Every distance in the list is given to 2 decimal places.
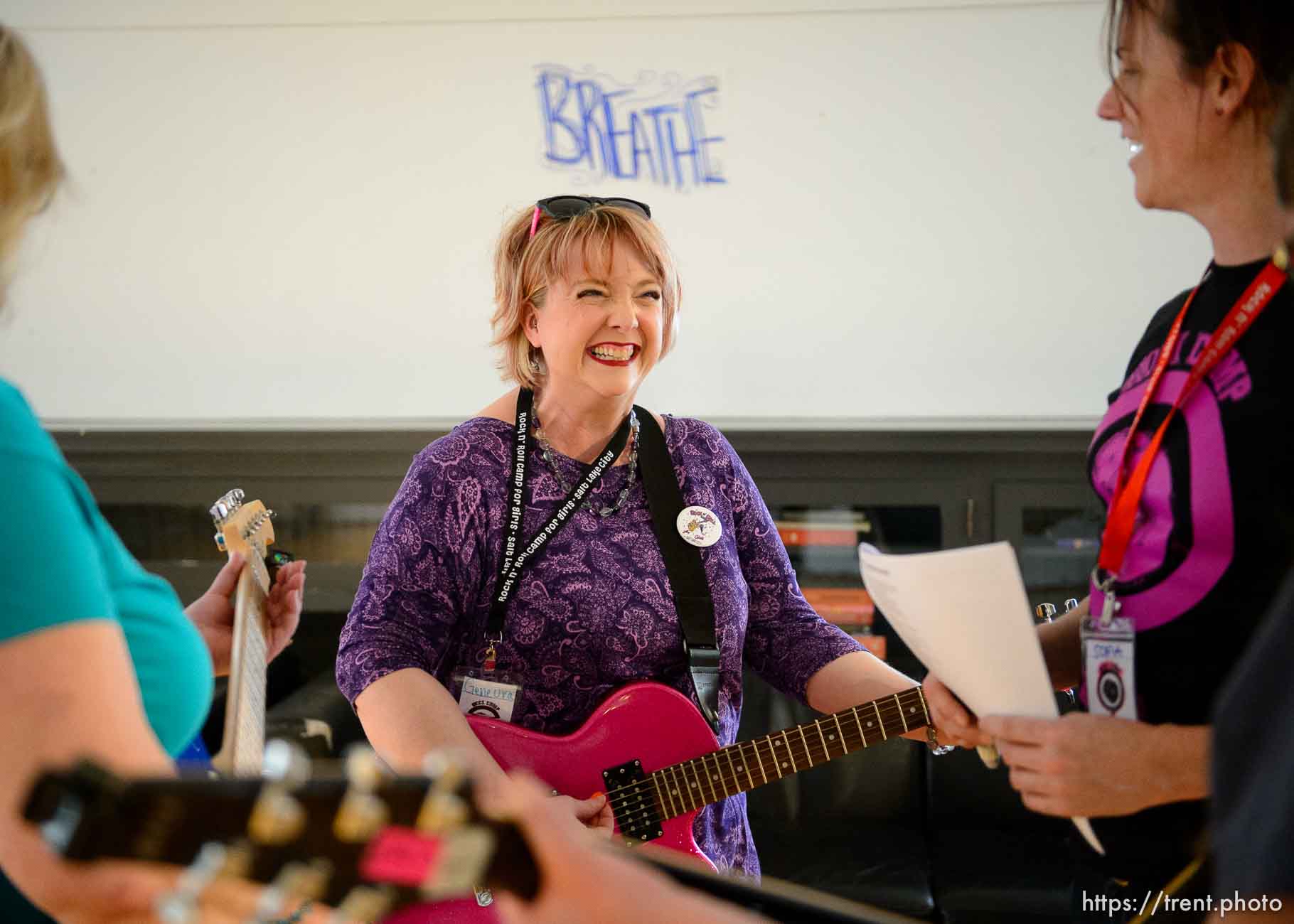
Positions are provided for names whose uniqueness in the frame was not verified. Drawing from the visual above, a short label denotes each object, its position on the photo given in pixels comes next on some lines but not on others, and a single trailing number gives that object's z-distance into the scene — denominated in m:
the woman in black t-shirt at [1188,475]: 1.09
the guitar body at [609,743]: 1.86
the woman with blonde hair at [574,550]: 1.86
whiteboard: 3.44
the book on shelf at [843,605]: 3.69
